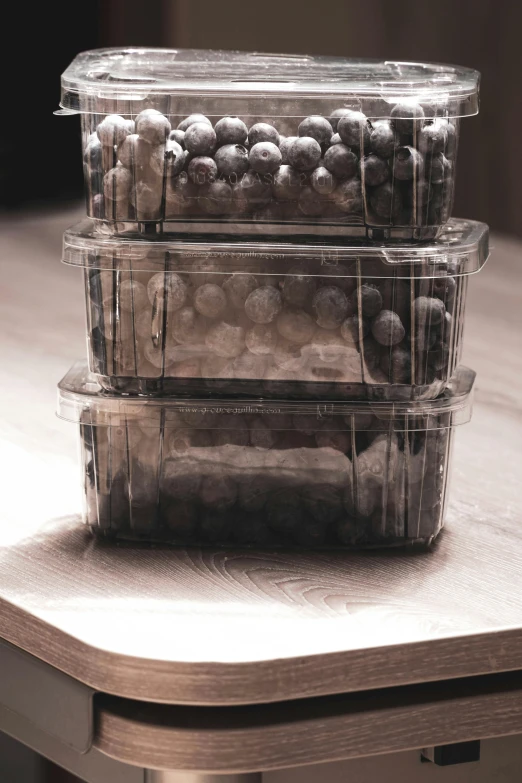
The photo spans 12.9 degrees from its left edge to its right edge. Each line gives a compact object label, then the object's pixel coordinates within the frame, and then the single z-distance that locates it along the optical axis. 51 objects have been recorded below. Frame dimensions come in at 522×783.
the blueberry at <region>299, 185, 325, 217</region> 1.01
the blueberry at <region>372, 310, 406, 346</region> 1.01
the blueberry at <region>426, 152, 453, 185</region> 1.01
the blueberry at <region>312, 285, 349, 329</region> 1.01
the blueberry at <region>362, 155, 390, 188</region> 1.00
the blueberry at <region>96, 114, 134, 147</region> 1.01
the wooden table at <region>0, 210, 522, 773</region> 0.93
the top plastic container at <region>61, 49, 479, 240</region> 1.00
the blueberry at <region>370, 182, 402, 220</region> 1.00
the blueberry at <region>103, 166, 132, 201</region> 1.01
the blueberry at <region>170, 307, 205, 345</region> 1.02
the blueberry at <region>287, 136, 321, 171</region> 1.00
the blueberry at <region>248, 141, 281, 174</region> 1.00
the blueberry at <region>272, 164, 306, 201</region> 1.00
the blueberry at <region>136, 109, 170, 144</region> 1.00
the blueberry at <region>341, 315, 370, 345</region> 1.01
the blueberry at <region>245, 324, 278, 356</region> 1.01
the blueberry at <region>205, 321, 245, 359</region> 1.01
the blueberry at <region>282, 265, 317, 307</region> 1.01
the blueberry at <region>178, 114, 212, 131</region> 1.01
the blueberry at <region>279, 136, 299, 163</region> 1.00
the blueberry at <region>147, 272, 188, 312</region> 1.02
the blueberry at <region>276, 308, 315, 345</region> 1.01
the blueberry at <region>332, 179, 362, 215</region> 1.00
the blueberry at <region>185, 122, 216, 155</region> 1.00
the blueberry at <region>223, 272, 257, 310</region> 1.01
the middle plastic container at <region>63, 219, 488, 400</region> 1.01
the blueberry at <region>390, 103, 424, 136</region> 1.00
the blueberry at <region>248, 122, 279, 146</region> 1.00
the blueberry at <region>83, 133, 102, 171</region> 1.01
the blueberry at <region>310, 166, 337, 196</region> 1.00
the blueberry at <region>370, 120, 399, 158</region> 1.00
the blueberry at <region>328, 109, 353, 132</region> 1.00
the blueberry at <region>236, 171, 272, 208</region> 1.00
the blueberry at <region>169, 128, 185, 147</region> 1.01
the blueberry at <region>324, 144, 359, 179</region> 1.00
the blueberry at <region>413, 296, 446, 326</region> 1.02
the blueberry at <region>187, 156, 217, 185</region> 1.00
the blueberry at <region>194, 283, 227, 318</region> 1.01
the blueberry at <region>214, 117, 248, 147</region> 1.00
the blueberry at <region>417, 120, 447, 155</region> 1.00
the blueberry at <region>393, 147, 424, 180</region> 1.00
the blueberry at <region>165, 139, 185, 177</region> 1.01
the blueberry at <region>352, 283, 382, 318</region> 1.01
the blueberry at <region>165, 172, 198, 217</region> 1.01
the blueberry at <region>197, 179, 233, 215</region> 1.01
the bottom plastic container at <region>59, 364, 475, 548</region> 1.03
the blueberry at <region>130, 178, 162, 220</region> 1.01
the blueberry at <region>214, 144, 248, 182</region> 1.00
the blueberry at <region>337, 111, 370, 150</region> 1.00
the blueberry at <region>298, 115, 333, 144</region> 1.00
